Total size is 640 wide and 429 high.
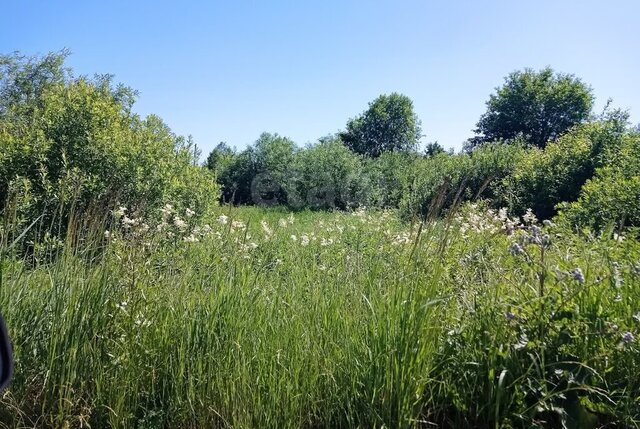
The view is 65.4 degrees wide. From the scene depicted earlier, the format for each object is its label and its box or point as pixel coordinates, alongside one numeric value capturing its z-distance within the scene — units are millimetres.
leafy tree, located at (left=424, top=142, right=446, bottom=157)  47812
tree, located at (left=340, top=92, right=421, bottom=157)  50906
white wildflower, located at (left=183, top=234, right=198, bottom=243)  3459
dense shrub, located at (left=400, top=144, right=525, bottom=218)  12852
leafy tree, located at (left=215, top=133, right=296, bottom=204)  22375
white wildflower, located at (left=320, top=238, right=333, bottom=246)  4594
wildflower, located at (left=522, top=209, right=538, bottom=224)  4697
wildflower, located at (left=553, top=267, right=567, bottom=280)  2209
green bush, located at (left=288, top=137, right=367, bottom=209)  18578
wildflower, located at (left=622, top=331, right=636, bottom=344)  1983
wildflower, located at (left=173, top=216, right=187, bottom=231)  3669
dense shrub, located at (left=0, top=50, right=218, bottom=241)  5594
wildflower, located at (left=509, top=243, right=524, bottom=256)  2295
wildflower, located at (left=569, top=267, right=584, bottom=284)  2092
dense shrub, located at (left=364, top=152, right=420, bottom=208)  15752
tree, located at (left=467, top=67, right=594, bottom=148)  42656
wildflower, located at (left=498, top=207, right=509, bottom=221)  5385
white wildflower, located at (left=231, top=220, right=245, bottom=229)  4482
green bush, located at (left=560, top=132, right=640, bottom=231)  5594
